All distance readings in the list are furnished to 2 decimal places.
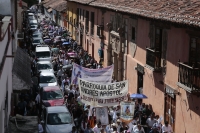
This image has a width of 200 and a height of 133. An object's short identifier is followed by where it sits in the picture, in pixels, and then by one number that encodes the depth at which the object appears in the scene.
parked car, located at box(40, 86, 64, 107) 22.05
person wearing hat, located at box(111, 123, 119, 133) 16.34
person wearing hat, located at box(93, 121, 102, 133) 16.50
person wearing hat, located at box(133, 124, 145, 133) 15.95
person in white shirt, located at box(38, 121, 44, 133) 17.23
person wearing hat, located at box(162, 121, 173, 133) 16.25
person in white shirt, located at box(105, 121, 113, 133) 16.45
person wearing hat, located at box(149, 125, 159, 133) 16.44
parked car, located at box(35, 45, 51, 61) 35.41
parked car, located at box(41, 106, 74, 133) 18.20
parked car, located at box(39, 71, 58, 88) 26.38
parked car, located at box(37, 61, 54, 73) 30.40
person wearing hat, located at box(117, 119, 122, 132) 16.76
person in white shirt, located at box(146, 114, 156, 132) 17.23
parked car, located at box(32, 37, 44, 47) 45.47
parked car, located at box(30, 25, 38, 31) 59.43
